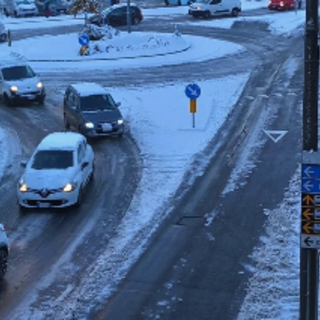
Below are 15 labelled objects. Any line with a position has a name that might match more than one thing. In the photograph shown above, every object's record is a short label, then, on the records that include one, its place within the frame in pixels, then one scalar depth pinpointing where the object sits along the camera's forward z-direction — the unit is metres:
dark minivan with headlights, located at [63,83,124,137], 26.73
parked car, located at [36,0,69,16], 63.38
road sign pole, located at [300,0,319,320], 10.26
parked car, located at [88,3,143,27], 52.75
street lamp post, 46.18
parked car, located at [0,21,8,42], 49.66
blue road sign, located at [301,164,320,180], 10.46
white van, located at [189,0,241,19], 57.06
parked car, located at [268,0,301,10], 60.12
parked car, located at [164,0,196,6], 65.50
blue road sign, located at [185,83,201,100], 27.22
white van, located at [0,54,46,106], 32.47
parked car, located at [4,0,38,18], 62.06
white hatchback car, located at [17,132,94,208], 19.88
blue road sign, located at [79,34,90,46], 41.78
